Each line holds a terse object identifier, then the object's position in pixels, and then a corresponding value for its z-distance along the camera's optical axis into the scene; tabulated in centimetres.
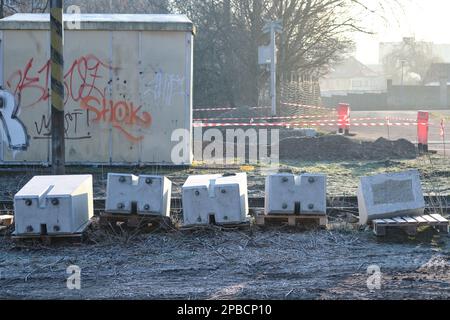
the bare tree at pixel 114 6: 7505
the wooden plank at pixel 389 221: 1596
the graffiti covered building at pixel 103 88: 2746
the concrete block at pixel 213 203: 1621
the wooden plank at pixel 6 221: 1757
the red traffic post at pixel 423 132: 3580
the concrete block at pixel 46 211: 1551
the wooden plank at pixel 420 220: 1600
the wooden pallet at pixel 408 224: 1591
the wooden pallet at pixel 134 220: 1662
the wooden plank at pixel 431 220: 1597
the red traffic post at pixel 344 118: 4813
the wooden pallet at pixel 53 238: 1570
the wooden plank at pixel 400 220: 1591
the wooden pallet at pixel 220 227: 1631
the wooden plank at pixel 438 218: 1606
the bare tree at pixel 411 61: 18937
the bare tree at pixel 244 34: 6459
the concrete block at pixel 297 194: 1675
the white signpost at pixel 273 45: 4870
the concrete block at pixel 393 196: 1651
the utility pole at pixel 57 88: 1912
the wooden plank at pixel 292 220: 1678
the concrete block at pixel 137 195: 1659
